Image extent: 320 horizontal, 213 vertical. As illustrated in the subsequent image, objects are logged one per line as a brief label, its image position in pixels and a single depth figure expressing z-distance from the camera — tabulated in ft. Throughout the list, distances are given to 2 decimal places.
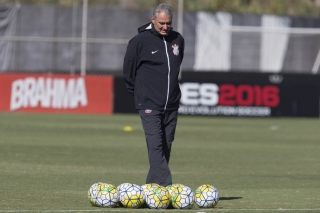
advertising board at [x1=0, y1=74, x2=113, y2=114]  185.47
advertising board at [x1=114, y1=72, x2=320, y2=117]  188.14
